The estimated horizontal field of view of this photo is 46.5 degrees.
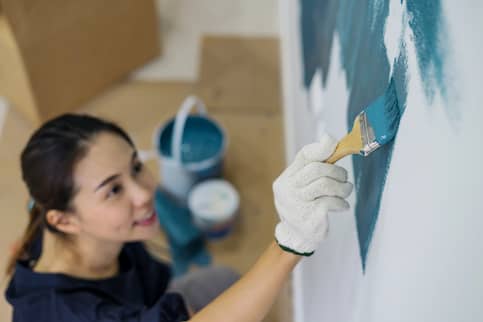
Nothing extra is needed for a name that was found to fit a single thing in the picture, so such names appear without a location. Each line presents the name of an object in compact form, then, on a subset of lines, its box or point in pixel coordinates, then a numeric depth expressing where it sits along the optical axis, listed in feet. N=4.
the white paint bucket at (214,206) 5.35
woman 3.19
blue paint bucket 5.36
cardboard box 5.17
